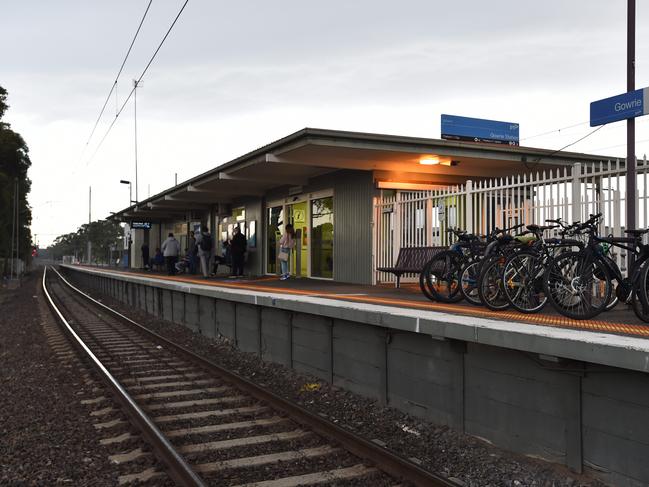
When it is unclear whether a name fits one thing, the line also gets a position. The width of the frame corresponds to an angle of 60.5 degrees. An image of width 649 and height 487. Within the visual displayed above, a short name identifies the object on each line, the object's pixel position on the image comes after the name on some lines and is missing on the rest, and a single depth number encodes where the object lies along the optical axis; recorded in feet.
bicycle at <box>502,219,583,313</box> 20.38
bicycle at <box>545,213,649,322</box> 17.97
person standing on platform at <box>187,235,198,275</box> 70.27
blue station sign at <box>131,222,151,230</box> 108.13
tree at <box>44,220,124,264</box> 398.62
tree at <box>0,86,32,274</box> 112.78
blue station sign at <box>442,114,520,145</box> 71.31
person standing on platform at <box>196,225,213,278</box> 59.06
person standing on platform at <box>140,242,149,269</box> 108.58
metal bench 32.99
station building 39.27
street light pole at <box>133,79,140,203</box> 64.93
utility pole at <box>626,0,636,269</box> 22.00
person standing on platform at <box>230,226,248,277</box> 60.34
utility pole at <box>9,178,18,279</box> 151.05
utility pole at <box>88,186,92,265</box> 225.35
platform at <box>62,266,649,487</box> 12.90
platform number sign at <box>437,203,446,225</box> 34.76
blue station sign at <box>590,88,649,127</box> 21.49
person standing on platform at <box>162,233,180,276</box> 65.67
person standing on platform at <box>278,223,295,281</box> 51.88
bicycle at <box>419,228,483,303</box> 25.35
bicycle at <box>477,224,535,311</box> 21.36
